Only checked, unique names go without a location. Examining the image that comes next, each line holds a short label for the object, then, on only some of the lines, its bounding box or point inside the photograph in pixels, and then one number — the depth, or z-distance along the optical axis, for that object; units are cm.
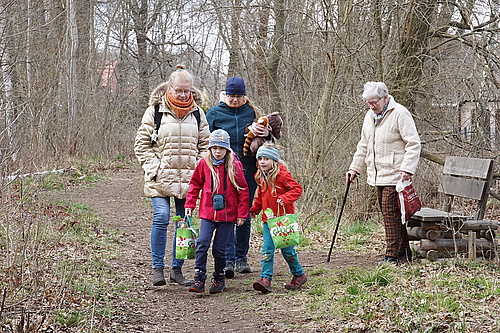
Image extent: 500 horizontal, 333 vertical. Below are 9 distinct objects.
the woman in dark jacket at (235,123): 1297
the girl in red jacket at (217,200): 1170
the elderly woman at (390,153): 1236
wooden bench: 1276
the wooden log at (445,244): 1304
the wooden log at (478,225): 1274
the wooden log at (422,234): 1294
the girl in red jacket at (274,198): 1153
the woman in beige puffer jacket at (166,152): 1216
